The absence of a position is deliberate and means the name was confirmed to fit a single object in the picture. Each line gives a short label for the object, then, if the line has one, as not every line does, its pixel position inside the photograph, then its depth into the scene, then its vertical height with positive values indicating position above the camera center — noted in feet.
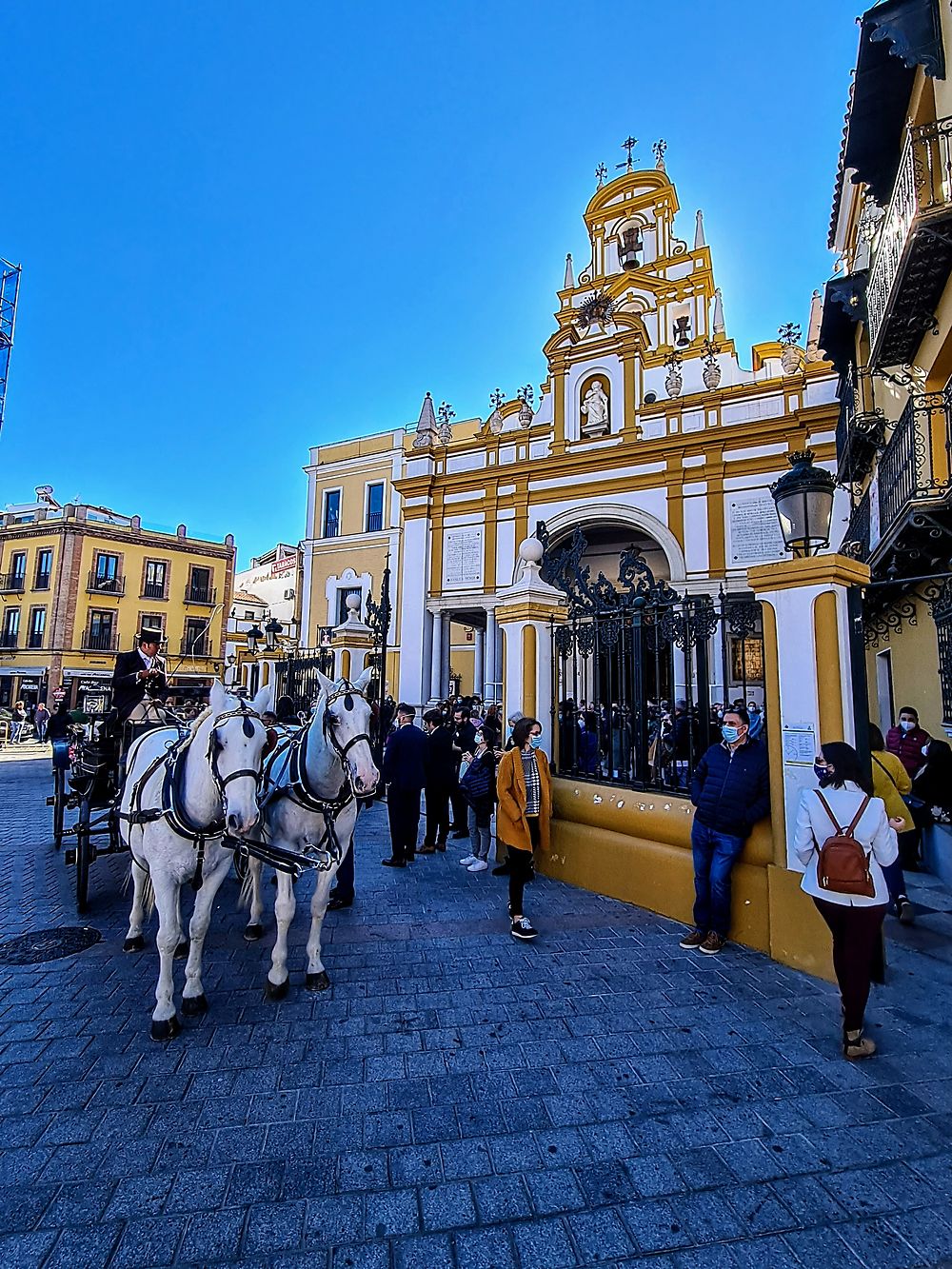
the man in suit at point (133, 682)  20.11 +0.53
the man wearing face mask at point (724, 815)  15.87 -2.85
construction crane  74.69 +46.62
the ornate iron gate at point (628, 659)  18.81 +1.67
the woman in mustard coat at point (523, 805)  17.35 -3.09
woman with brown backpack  11.25 -2.95
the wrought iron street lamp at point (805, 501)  15.93 +5.52
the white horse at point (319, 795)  13.69 -2.31
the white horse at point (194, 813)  11.53 -2.28
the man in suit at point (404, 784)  24.22 -3.34
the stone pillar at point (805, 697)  15.11 +0.27
